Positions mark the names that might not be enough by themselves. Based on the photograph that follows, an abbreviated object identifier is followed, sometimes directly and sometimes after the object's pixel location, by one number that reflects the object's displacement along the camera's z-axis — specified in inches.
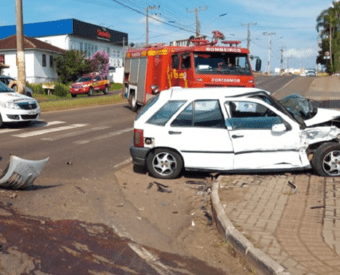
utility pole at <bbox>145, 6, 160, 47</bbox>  2321.0
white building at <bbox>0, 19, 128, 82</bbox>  2714.1
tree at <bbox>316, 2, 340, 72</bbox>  3688.5
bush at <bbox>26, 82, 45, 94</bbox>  1871.3
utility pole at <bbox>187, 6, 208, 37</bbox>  2430.4
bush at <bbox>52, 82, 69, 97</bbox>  1866.6
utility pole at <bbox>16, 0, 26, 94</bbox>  827.4
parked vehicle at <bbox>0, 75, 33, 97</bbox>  1181.1
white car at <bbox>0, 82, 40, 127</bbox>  603.8
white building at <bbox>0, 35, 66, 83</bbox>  2229.3
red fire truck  613.3
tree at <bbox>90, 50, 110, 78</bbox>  2436.0
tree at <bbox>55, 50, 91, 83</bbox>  2317.9
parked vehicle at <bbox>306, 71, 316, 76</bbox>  3268.2
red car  1662.2
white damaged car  323.3
